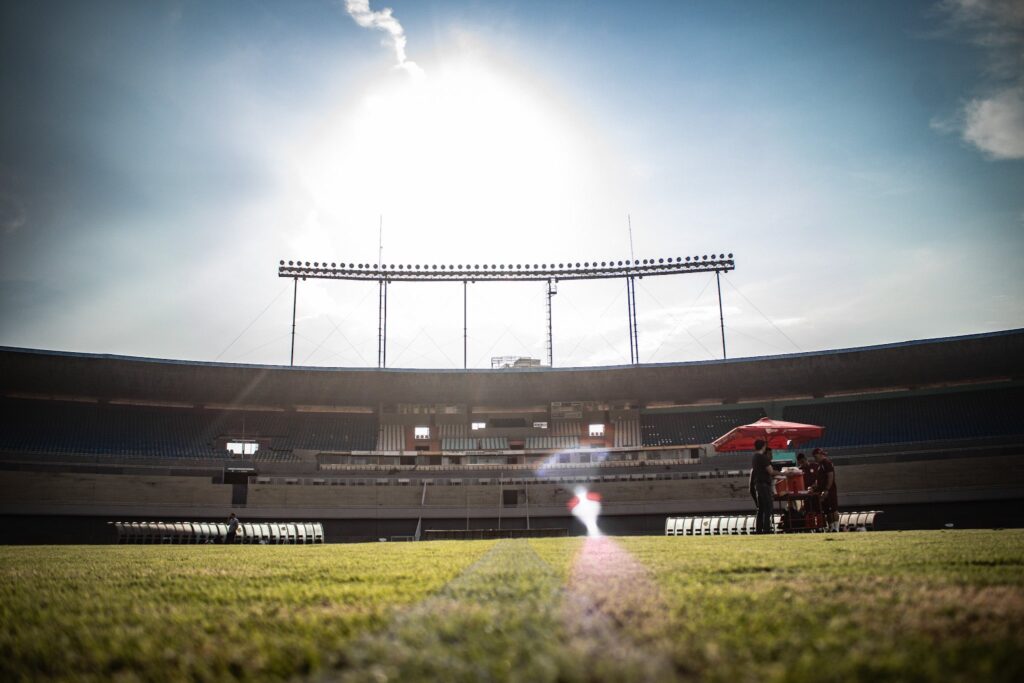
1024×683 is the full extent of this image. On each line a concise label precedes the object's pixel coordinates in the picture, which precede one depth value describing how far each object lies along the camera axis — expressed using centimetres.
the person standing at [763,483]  1431
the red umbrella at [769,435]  2038
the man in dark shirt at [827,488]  1622
